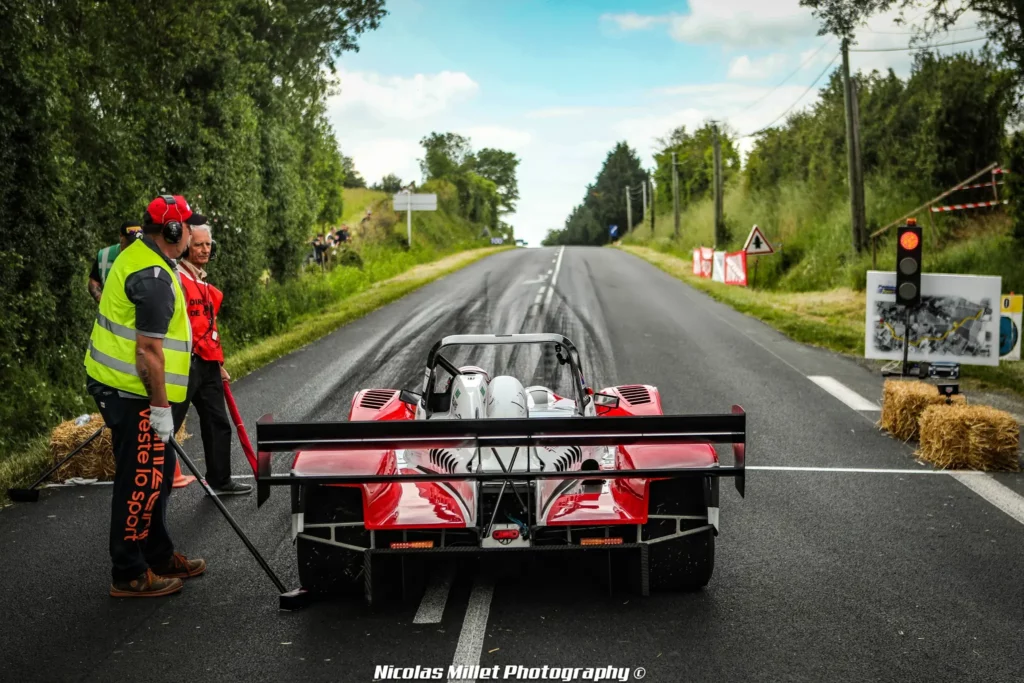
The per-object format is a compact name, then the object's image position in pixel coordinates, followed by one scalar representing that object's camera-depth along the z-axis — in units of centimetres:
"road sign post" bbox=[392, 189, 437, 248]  4844
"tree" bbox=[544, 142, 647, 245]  11662
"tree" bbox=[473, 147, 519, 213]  13138
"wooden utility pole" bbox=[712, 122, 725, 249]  4100
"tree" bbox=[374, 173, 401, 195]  10232
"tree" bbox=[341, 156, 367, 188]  11114
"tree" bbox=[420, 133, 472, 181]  7988
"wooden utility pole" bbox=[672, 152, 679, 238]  5800
